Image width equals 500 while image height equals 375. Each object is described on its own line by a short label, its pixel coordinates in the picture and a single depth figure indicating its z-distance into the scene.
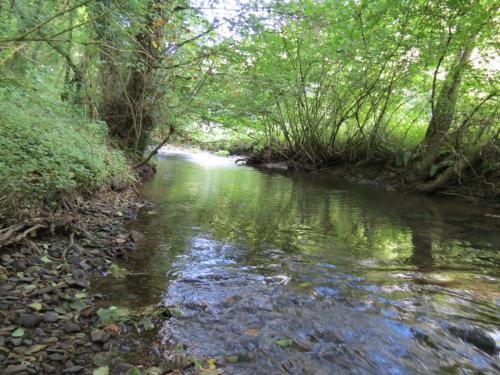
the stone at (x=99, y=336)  2.50
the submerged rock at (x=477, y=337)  2.88
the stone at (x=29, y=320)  2.51
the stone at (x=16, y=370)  2.03
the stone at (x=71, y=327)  2.57
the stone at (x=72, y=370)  2.17
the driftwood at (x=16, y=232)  3.44
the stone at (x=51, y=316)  2.64
